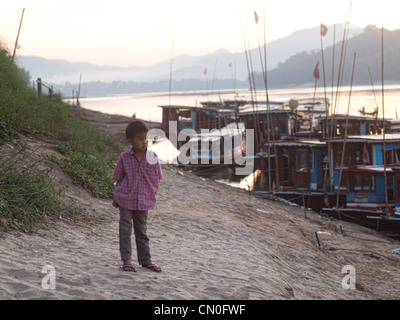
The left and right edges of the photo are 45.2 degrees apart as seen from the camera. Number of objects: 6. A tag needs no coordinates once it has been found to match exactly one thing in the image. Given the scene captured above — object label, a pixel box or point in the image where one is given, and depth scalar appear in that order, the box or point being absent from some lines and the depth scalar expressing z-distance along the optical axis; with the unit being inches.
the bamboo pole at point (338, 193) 556.9
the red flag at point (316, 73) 732.0
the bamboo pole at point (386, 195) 522.3
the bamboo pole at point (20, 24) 544.7
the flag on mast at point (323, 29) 647.1
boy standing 180.2
